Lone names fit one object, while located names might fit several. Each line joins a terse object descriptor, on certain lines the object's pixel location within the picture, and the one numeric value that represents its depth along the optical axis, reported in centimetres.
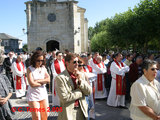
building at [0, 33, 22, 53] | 6274
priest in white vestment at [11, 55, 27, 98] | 726
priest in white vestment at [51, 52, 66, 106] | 618
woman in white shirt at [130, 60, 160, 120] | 257
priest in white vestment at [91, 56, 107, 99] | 706
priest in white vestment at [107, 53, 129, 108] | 588
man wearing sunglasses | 262
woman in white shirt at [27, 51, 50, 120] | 340
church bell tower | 2378
